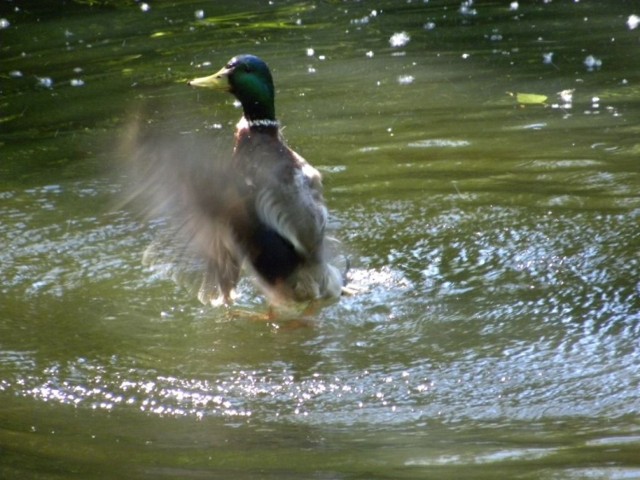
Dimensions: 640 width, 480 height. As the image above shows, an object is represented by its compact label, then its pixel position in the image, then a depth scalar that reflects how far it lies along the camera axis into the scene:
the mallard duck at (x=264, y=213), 9.96
